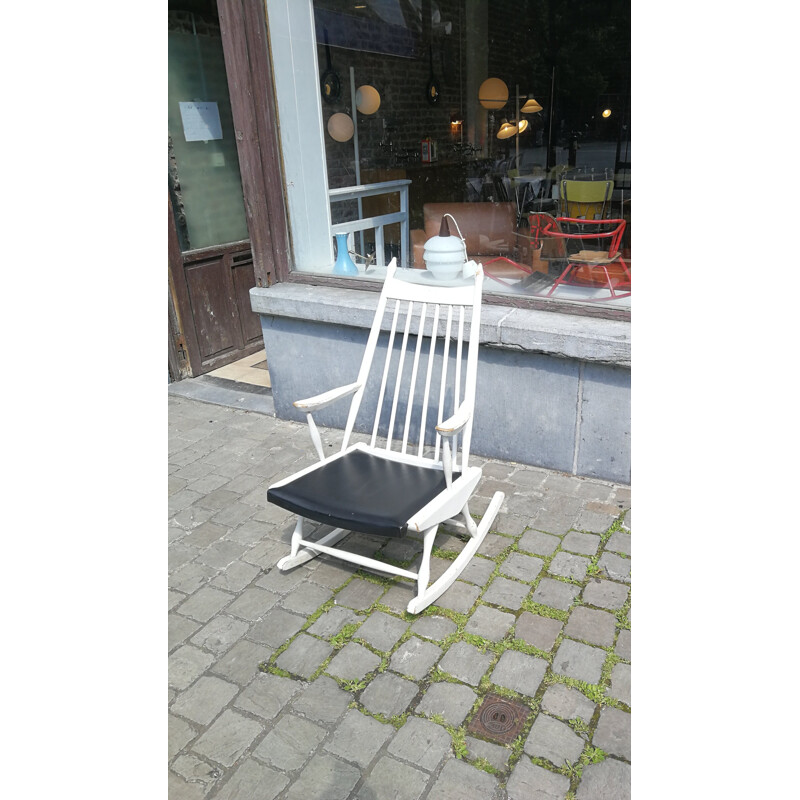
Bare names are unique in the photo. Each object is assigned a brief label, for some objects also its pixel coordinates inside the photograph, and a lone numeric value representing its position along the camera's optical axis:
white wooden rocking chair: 2.34
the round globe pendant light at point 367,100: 5.32
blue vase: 4.13
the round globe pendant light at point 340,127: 4.37
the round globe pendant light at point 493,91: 8.74
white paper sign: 4.76
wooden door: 3.62
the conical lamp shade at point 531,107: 9.39
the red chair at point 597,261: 3.28
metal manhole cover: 1.94
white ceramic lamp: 3.75
